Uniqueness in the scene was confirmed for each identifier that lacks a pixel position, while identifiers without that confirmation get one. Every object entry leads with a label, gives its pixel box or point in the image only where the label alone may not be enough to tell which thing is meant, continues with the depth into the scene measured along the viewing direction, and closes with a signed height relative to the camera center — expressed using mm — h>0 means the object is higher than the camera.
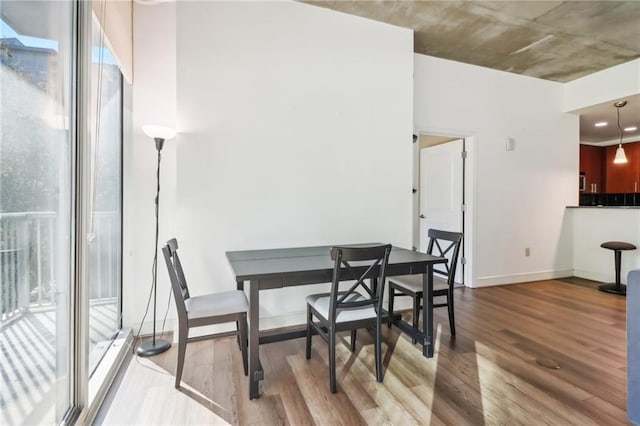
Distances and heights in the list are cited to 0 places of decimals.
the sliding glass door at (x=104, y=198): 1983 +86
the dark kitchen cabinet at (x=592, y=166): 7160 +1060
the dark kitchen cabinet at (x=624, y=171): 6684 +905
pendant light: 4766 +862
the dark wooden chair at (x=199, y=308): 1962 -653
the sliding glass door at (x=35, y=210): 1105 -2
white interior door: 4445 +337
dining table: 1914 -413
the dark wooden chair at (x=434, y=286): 2646 -656
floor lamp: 2396 +96
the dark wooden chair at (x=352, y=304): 1926 -639
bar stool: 4089 -620
